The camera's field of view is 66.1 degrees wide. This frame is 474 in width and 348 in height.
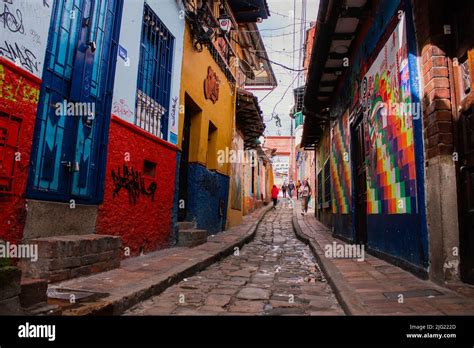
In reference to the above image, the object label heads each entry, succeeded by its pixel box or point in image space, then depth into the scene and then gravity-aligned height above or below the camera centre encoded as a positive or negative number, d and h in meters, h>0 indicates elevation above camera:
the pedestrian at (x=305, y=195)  18.66 +1.48
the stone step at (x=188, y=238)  8.04 -0.40
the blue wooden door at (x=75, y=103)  4.52 +1.55
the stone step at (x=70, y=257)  4.02 -0.49
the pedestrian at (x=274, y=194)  24.66 +1.96
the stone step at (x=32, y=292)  2.97 -0.64
